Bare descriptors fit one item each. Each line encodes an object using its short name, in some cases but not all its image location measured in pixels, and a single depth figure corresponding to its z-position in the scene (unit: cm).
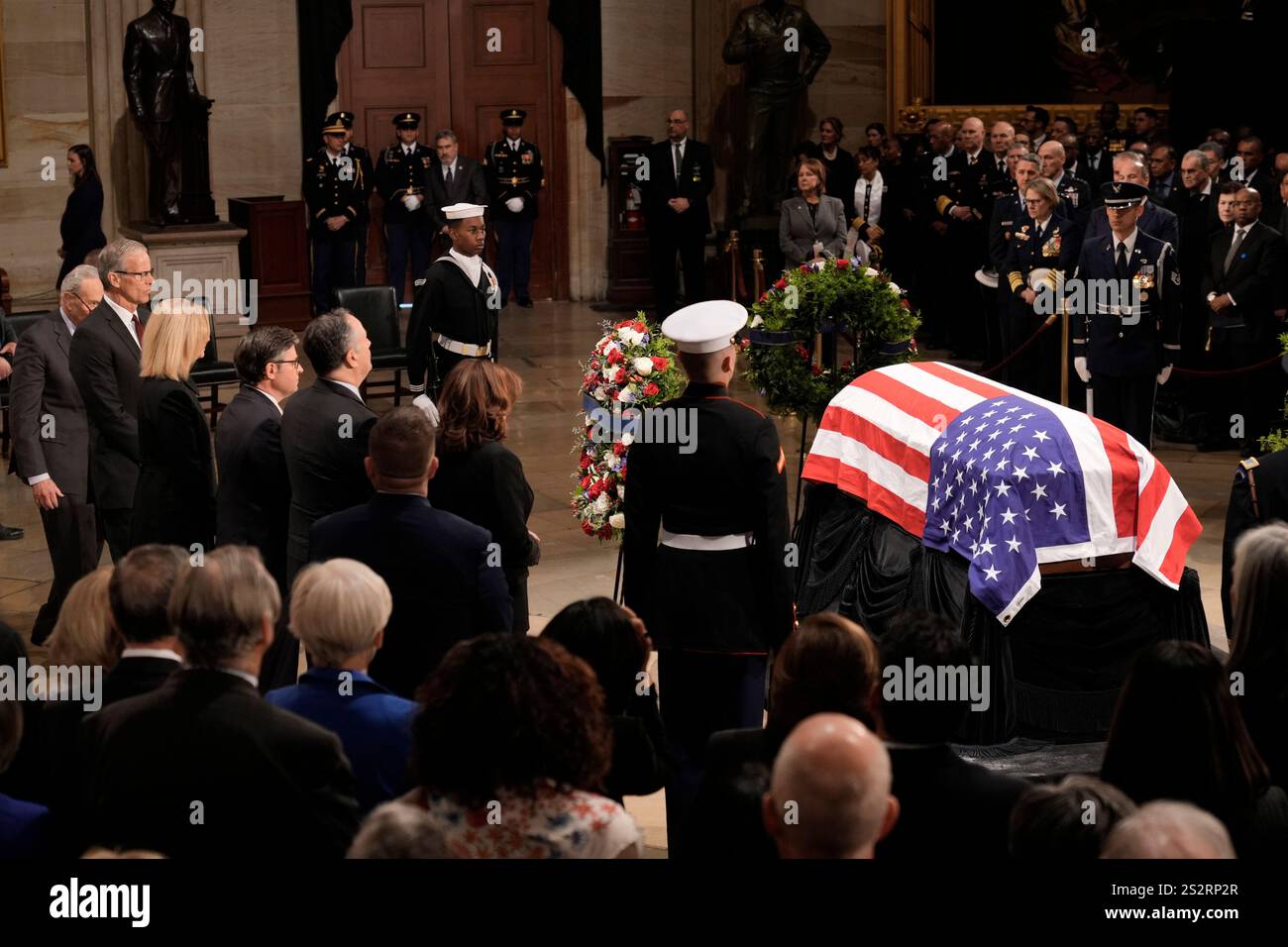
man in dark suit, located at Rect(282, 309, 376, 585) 1055
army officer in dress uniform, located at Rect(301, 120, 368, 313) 2944
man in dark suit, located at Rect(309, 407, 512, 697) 882
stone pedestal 2789
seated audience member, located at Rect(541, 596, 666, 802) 734
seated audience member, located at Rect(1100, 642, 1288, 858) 635
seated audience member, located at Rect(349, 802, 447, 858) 557
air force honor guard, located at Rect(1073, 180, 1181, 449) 1797
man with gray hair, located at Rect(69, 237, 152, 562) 1282
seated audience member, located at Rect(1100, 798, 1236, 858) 485
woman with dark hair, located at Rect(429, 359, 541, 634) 1007
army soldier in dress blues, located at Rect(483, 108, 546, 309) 3152
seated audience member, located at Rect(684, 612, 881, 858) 633
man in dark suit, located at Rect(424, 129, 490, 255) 3027
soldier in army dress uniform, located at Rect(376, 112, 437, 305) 3059
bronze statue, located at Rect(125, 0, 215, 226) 2744
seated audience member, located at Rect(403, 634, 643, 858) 587
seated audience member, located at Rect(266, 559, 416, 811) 716
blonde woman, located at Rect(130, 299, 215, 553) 1159
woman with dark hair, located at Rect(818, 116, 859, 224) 3031
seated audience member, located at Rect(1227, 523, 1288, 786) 749
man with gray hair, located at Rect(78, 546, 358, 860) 624
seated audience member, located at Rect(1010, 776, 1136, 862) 535
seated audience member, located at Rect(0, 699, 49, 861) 654
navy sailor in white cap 1658
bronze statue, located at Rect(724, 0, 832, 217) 3127
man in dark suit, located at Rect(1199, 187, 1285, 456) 2028
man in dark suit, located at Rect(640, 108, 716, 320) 3042
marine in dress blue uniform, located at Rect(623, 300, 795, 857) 955
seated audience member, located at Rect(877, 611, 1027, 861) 624
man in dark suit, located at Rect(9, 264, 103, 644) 1361
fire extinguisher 3212
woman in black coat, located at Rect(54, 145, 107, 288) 2722
